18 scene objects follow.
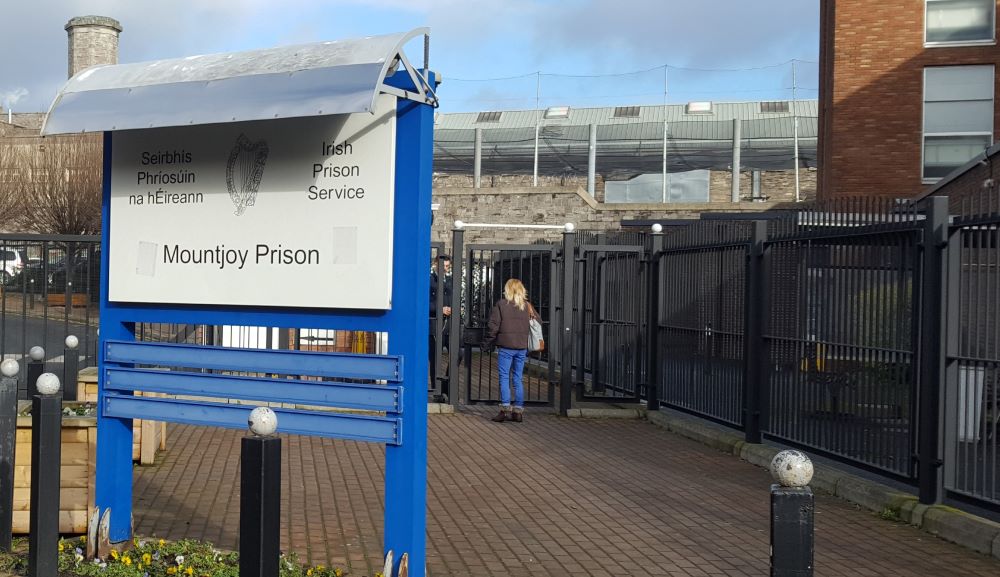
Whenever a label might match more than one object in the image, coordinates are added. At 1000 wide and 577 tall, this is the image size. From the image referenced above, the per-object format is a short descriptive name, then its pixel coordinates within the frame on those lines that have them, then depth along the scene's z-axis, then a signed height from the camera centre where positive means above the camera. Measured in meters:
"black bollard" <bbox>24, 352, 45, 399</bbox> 8.60 -0.62
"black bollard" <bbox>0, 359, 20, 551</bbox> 6.21 -0.80
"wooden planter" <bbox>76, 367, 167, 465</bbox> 9.60 -1.18
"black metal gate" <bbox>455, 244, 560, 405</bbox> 14.63 -0.02
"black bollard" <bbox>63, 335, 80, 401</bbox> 9.52 -0.67
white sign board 5.41 +0.41
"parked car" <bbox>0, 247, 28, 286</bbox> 12.38 +0.26
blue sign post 5.30 -0.13
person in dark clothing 14.71 -0.09
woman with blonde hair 13.45 -0.43
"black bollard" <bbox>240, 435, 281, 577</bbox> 4.03 -0.75
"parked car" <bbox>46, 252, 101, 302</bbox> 12.03 +0.15
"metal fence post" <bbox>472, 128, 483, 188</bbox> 42.47 +5.36
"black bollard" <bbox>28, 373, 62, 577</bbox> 5.51 -0.94
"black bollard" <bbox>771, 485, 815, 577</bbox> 3.64 -0.72
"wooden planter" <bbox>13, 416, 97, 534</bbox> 6.86 -1.11
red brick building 25.41 +4.84
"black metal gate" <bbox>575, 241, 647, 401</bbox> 14.66 -0.24
